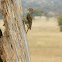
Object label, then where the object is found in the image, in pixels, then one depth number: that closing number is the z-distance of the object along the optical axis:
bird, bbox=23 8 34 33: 11.76
